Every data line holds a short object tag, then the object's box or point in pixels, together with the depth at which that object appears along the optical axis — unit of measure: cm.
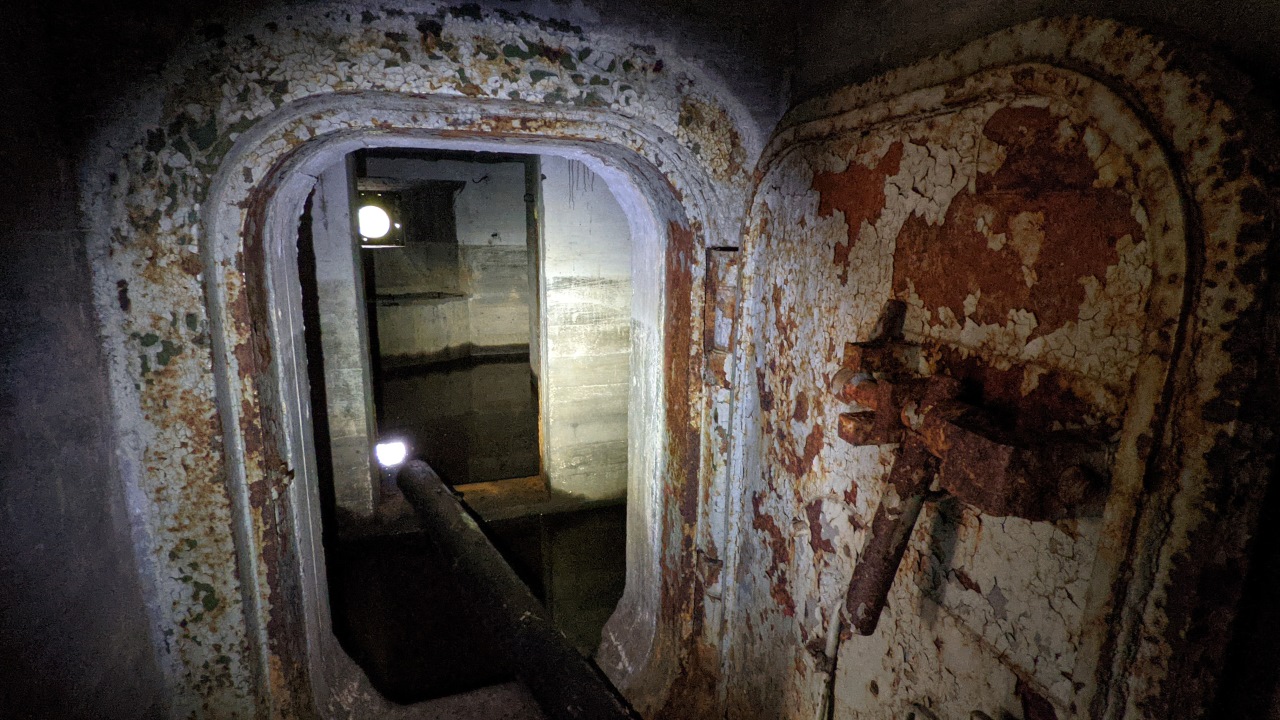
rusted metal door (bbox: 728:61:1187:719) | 73
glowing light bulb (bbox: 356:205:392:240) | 854
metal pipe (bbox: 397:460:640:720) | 202
